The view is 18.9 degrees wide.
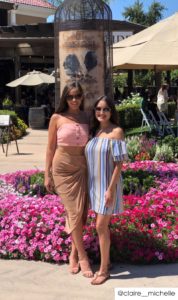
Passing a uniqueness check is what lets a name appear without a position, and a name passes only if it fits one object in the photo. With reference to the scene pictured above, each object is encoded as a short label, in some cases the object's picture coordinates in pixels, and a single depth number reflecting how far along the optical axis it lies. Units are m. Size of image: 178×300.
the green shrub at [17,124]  16.11
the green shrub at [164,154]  9.15
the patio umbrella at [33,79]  18.34
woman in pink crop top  4.44
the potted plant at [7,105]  19.95
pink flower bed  4.86
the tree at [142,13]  74.62
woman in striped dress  4.22
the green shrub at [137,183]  6.34
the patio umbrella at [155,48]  9.29
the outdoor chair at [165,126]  13.19
